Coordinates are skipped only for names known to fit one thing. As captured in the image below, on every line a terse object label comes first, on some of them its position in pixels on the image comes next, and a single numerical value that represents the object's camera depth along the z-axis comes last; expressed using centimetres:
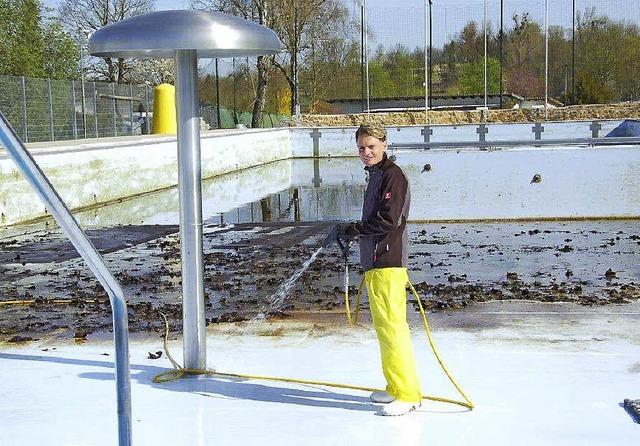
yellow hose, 509
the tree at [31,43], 3953
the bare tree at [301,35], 5141
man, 457
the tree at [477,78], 6592
